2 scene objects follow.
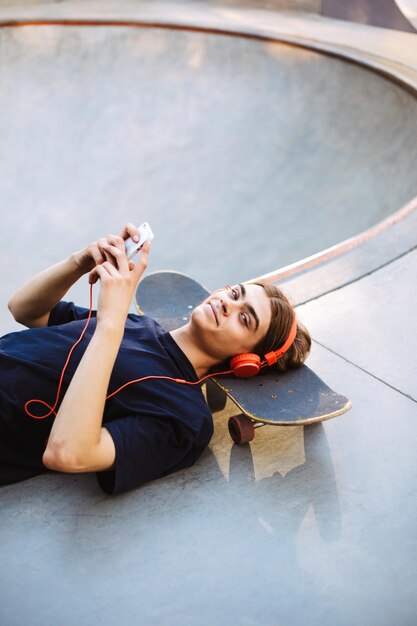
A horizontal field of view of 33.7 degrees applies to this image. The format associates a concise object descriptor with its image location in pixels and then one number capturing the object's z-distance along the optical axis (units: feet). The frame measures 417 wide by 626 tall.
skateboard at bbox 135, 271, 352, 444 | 8.13
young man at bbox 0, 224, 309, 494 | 6.92
